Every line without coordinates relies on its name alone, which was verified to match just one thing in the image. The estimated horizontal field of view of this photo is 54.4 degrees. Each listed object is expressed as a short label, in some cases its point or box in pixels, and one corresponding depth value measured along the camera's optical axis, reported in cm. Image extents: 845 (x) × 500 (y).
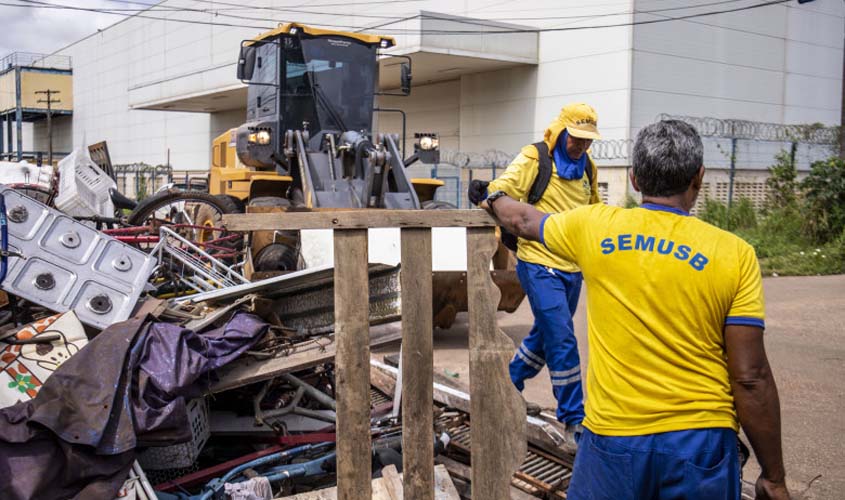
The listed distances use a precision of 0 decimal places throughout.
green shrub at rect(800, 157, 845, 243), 1419
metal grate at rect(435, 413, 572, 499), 387
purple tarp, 320
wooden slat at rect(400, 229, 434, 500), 276
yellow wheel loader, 809
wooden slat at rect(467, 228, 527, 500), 279
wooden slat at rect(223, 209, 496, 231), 276
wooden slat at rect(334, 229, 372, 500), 273
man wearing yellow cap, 411
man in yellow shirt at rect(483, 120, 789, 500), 225
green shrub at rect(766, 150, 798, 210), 1608
